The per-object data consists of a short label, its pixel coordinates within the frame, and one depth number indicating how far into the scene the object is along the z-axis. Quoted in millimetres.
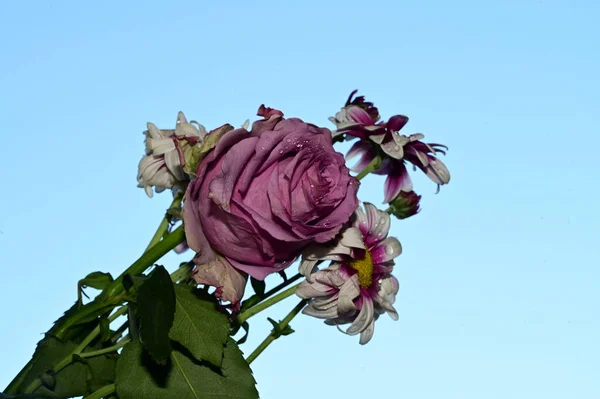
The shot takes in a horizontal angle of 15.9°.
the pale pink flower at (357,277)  925
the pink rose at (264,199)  890
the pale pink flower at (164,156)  919
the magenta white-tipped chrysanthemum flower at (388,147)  975
